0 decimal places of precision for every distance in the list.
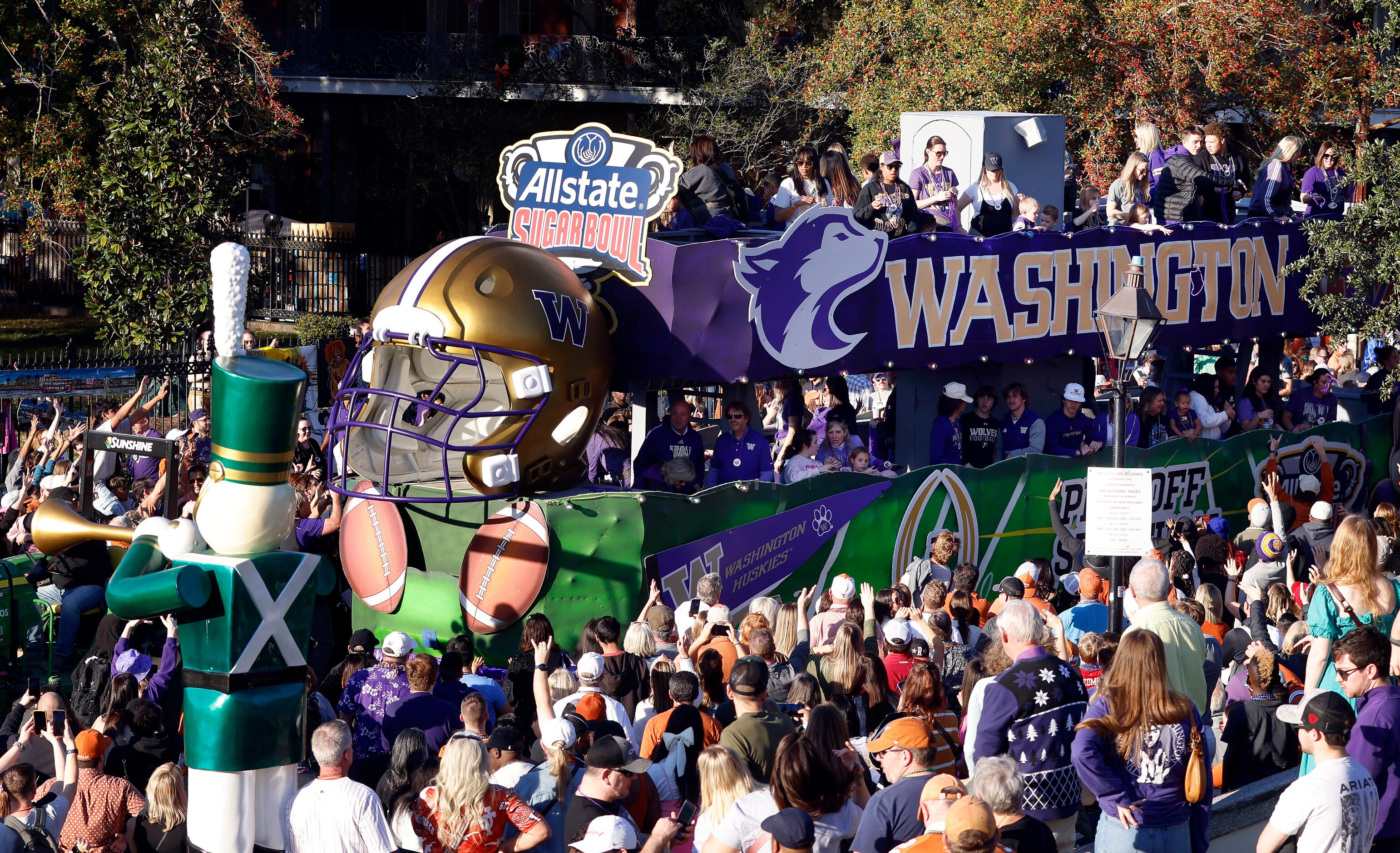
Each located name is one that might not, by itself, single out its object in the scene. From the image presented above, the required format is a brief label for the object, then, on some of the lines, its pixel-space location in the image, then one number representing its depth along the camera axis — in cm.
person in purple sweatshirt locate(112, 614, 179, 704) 1742
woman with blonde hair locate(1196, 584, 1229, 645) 1884
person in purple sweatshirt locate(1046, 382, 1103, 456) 2781
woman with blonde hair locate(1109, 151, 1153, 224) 2942
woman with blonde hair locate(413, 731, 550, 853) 1226
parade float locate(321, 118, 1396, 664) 2181
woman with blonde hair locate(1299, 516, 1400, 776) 1717
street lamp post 2072
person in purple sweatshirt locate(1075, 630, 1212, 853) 1262
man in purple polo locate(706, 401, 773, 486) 2508
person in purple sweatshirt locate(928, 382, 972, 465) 2678
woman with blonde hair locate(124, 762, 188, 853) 1353
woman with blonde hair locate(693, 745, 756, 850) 1222
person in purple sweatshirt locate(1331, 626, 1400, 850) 1345
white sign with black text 1991
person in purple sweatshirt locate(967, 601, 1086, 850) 1325
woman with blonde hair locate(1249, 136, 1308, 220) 3158
